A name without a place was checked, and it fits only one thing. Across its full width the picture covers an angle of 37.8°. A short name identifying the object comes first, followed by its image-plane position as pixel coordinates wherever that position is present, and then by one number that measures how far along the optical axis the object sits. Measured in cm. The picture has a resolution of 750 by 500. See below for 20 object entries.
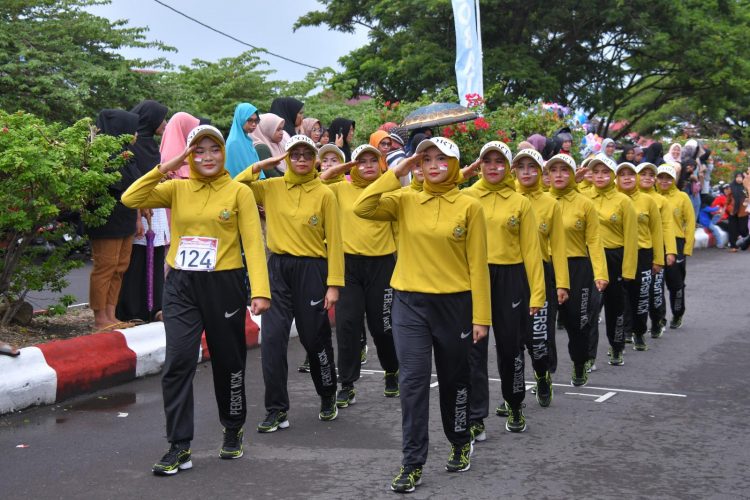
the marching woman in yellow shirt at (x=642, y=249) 1138
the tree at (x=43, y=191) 865
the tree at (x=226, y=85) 2302
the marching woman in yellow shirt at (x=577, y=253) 928
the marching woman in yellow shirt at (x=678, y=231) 1291
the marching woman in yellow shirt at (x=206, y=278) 666
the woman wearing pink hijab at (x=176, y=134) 1054
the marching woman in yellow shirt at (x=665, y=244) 1198
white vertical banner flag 2095
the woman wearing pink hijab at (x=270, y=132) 1136
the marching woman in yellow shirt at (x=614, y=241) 1034
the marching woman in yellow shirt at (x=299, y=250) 777
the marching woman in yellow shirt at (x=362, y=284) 877
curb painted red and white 795
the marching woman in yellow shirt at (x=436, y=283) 639
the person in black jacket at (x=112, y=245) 995
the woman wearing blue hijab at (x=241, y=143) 1051
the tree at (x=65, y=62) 1711
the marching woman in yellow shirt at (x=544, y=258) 827
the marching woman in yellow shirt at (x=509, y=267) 762
